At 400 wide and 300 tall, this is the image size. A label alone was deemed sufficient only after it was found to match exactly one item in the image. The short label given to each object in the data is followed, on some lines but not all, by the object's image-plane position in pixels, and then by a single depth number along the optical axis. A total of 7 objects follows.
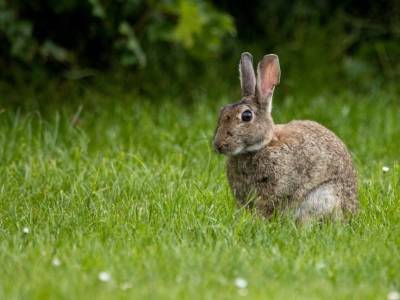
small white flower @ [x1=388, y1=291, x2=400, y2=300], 8.87
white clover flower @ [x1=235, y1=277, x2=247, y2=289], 9.09
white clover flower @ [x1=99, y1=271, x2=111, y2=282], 9.11
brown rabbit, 11.85
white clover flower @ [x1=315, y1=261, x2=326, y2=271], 9.76
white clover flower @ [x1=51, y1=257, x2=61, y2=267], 9.51
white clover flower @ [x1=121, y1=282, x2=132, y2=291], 8.92
